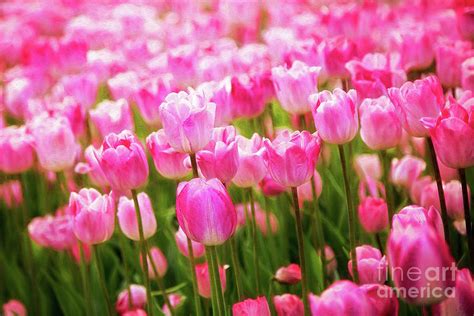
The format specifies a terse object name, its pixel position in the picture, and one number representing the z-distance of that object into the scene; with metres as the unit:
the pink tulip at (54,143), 1.66
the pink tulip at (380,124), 1.49
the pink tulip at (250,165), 1.48
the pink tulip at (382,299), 1.32
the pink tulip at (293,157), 1.40
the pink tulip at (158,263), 1.64
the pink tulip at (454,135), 1.38
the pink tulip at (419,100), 1.43
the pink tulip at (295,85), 1.58
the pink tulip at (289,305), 1.44
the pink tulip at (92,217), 1.50
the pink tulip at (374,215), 1.56
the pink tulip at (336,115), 1.46
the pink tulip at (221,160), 1.43
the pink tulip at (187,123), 1.44
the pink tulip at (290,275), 1.53
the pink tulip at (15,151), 1.74
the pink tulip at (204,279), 1.53
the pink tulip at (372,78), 1.59
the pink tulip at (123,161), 1.47
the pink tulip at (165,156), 1.51
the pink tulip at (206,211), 1.36
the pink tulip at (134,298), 1.61
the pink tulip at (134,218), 1.55
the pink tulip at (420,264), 1.26
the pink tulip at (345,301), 1.26
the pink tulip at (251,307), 1.41
